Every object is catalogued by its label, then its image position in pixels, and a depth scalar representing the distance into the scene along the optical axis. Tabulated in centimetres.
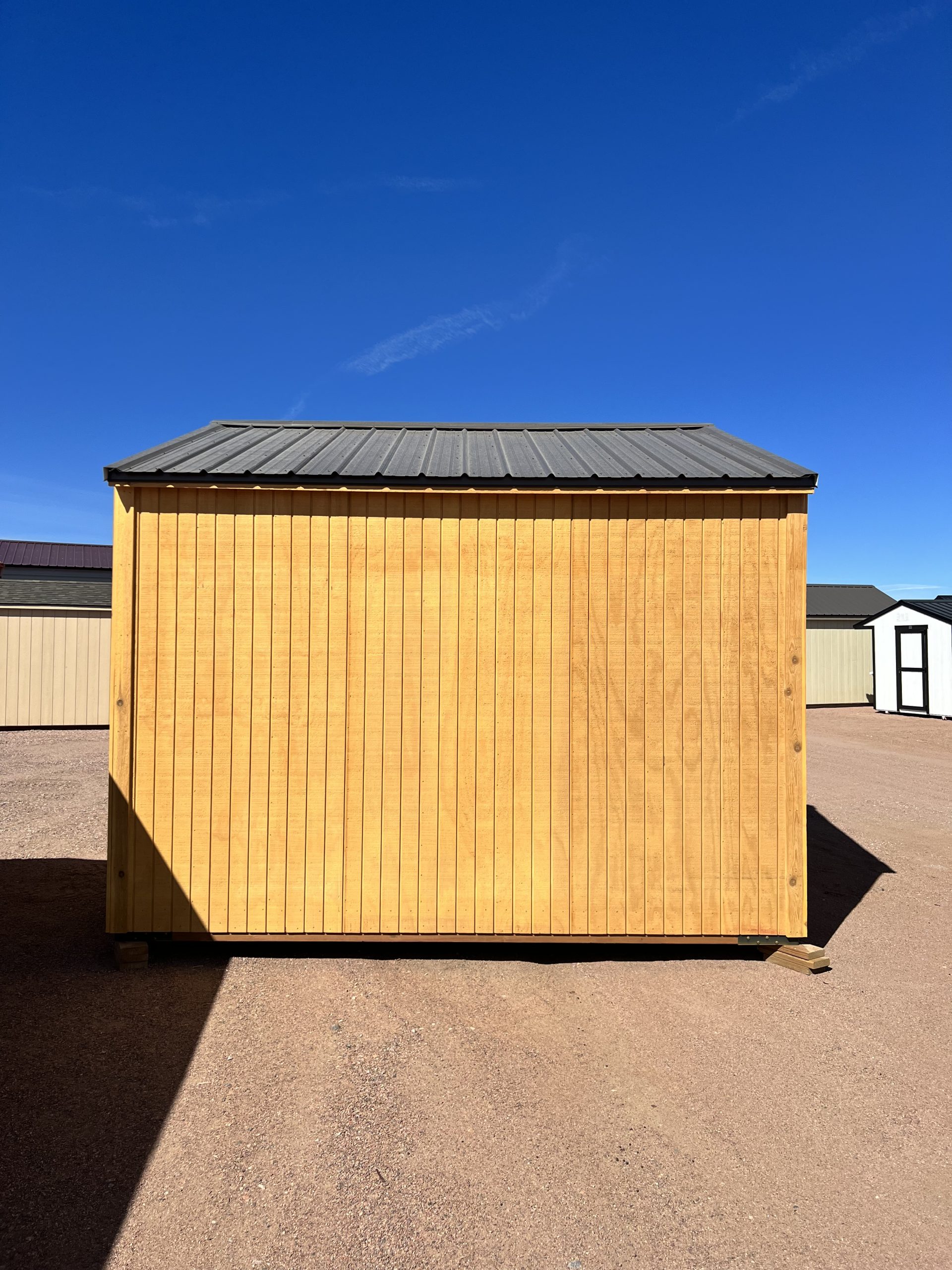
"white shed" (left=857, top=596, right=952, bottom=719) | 1755
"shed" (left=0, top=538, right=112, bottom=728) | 1363
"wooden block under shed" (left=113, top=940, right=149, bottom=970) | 410
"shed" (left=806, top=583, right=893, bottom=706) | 2080
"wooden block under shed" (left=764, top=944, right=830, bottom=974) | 416
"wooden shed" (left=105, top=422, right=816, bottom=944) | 422
